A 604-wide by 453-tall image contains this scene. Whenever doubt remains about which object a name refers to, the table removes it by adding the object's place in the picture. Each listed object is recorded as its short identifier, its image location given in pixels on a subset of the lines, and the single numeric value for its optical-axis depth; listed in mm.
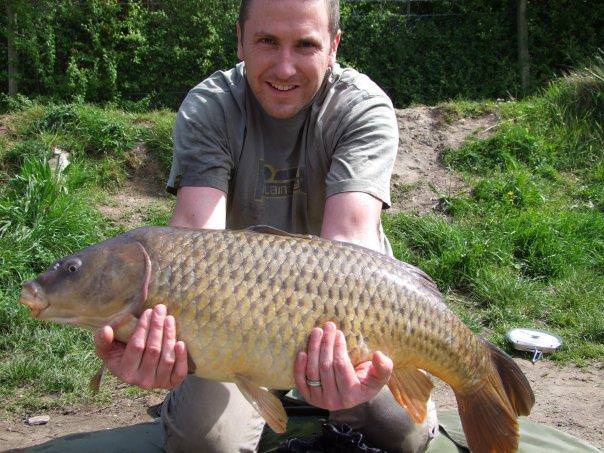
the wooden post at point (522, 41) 8992
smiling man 2104
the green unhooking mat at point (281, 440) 2400
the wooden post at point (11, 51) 7352
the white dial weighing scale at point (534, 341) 3303
